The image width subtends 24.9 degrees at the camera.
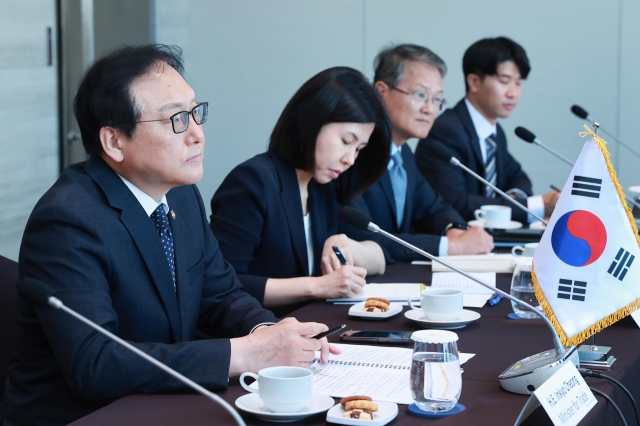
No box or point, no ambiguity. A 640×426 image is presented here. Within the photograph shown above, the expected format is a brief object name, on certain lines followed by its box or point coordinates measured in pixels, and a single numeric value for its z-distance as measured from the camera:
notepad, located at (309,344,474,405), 2.44
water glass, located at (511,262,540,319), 2.89
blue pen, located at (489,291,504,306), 3.06
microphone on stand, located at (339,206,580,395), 2.40
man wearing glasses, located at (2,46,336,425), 2.50
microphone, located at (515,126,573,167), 3.65
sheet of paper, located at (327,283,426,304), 3.13
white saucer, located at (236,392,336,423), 2.32
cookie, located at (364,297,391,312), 2.96
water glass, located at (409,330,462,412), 2.34
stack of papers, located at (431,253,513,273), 3.50
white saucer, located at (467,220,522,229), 4.10
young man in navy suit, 4.80
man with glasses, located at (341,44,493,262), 4.10
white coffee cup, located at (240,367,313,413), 2.32
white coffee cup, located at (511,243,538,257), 3.55
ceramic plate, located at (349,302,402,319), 2.92
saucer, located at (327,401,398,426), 2.29
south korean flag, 2.65
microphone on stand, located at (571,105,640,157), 4.12
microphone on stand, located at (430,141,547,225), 3.34
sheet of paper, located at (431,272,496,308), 3.09
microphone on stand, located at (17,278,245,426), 2.19
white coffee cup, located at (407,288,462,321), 2.86
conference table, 2.34
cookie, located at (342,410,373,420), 2.31
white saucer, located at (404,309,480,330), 2.84
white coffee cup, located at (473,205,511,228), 4.14
